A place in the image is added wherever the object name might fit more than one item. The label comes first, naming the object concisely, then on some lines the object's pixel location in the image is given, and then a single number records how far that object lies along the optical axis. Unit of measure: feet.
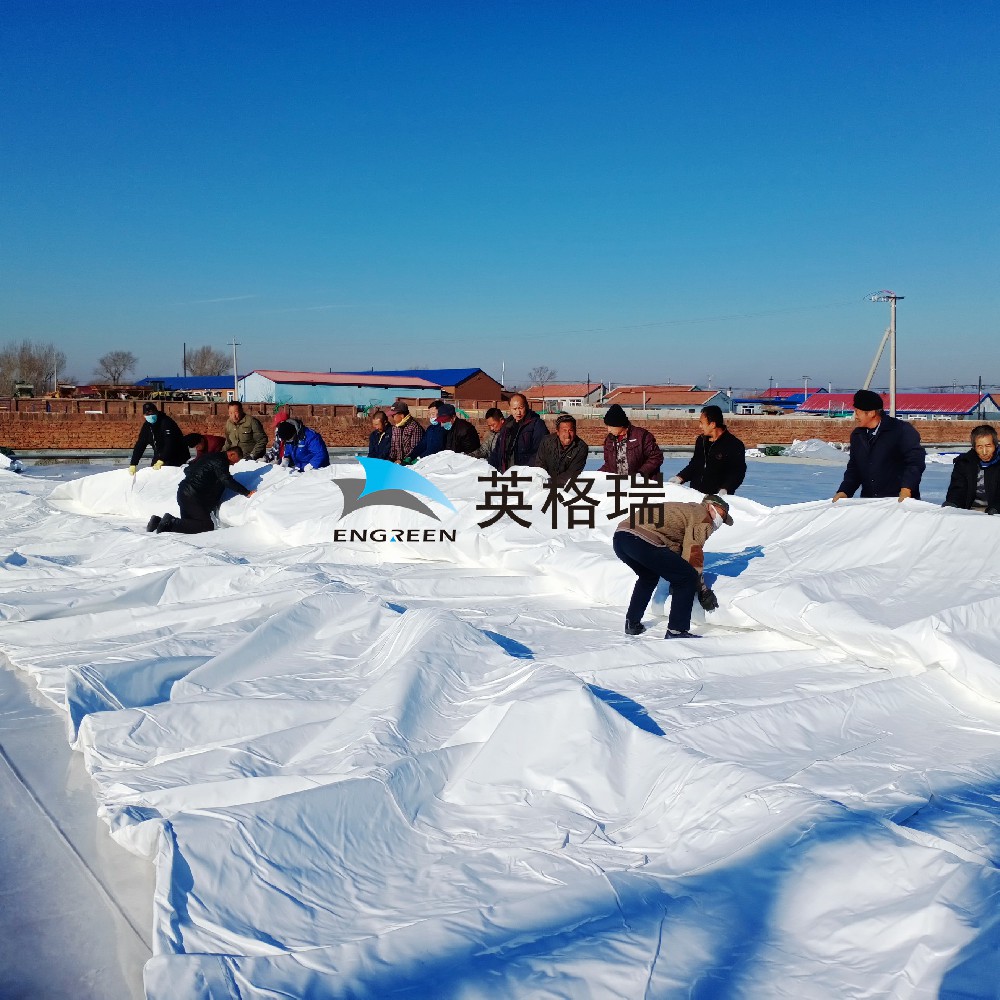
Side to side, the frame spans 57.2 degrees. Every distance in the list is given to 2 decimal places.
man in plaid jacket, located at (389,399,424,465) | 25.90
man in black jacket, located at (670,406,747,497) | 17.84
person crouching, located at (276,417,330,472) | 27.02
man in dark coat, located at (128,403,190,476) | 28.53
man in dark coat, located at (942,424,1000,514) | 16.03
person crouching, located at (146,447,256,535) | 23.58
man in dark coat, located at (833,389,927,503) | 15.94
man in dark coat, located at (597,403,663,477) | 18.72
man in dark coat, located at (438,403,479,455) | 26.03
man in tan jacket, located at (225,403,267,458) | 27.71
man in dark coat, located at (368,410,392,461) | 26.37
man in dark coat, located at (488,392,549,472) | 22.13
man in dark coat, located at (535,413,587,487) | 19.57
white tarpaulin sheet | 5.64
